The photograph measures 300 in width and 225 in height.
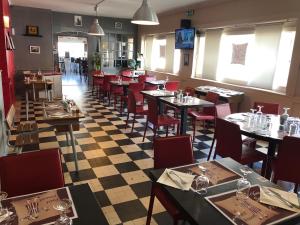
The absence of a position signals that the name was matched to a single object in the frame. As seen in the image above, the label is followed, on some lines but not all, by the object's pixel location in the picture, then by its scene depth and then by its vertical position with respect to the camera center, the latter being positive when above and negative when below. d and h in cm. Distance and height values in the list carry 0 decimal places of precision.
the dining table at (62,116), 269 -69
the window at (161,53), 782 +16
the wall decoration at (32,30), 789 +66
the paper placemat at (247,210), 116 -72
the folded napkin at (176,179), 144 -71
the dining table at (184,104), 375 -68
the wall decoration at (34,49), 805 +7
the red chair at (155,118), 375 -94
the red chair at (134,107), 436 -90
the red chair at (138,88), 515 -68
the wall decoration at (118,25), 969 +118
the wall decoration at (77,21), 897 +117
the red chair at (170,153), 187 -72
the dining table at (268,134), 240 -69
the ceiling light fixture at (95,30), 623 +61
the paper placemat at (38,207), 112 -75
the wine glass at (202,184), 139 -70
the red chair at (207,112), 420 -93
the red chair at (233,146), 251 -87
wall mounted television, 664 +58
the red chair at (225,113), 315 -71
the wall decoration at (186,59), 705 +1
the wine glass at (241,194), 121 -71
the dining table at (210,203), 116 -72
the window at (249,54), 452 +16
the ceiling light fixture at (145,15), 371 +62
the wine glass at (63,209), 104 -72
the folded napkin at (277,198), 128 -71
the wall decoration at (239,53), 541 +20
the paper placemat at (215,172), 151 -72
